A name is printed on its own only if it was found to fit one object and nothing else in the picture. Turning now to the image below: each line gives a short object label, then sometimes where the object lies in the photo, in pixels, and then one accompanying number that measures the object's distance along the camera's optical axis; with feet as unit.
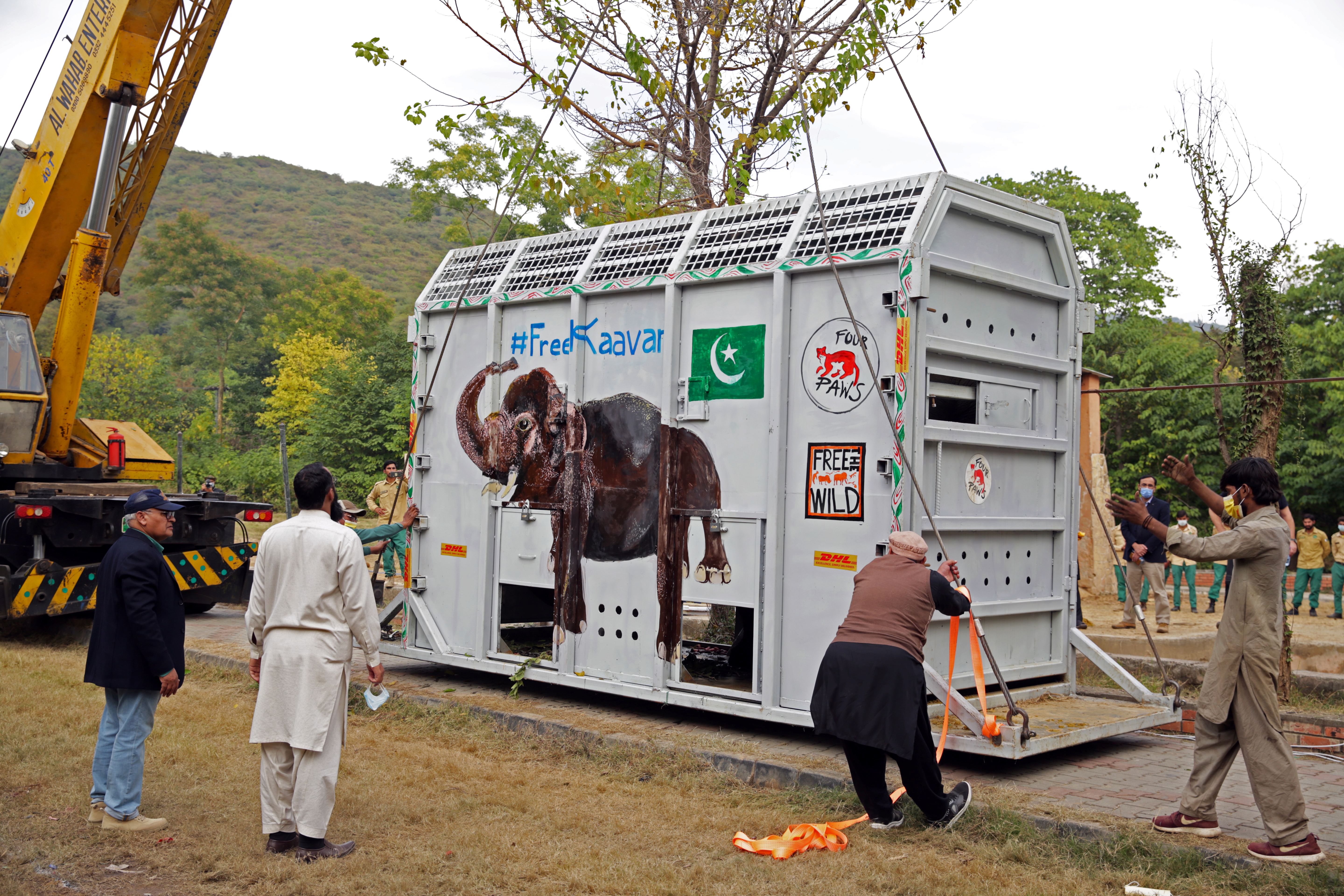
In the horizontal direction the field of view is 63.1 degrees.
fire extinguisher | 37.70
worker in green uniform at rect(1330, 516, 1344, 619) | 50.26
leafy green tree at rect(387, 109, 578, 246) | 39.24
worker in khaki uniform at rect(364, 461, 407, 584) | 43.65
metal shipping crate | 22.26
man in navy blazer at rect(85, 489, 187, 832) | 17.26
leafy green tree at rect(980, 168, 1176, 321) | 117.60
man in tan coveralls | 16.63
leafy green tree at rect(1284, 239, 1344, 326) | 97.14
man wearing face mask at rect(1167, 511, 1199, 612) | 49.93
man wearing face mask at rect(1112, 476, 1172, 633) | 39.29
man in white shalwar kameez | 16.25
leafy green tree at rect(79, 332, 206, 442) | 133.18
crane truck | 34.30
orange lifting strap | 16.83
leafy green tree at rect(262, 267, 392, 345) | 184.14
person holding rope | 17.42
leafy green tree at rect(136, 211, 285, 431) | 194.39
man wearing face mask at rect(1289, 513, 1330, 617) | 51.90
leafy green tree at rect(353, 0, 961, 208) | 38.42
